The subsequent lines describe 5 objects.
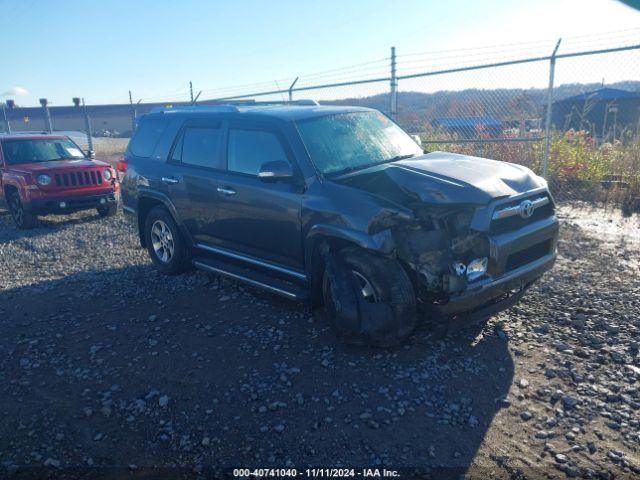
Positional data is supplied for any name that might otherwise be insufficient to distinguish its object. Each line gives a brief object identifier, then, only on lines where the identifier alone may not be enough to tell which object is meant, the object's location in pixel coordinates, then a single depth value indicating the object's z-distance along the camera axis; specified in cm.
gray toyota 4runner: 379
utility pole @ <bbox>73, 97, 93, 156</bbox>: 1693
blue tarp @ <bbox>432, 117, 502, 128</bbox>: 1028
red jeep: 927
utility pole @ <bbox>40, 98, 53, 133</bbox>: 1662
